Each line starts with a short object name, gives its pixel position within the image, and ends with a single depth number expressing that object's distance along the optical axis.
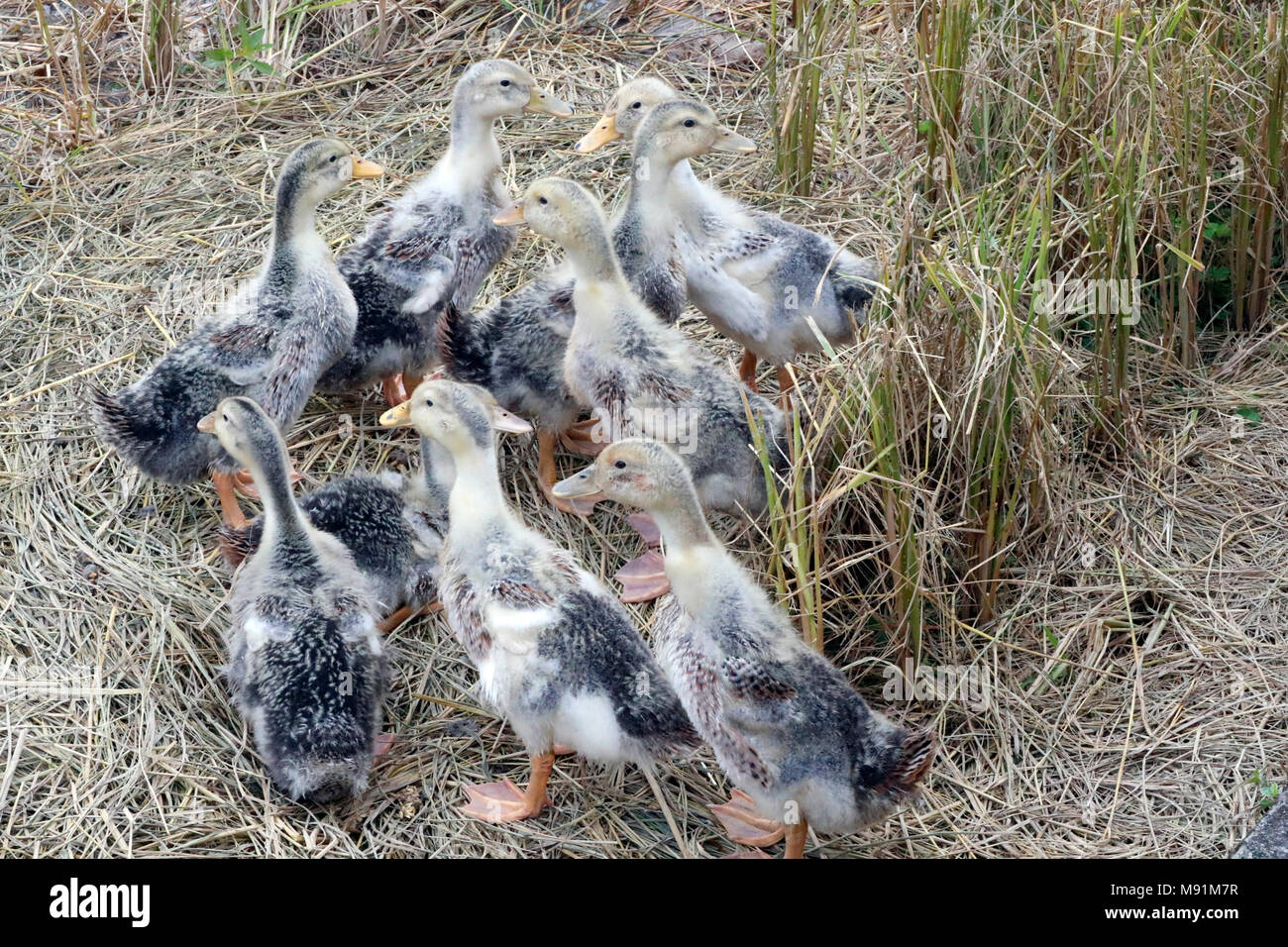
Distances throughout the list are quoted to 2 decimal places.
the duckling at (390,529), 3.97
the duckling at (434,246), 4.48
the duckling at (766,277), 4.46
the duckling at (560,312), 4.34
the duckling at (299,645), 3.43
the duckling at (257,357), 4.06
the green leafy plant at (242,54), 5.64
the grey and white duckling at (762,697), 3.21
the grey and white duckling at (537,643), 3.37
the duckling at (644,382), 3.97
